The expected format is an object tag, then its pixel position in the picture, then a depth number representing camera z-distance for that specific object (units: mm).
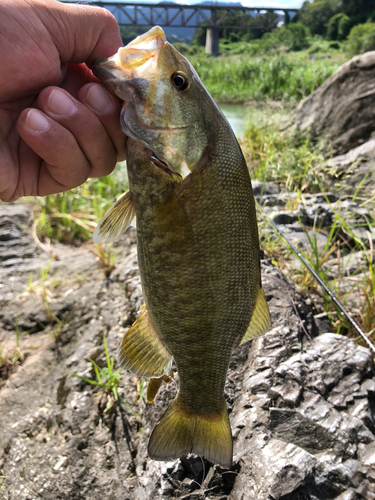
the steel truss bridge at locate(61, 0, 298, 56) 47622
